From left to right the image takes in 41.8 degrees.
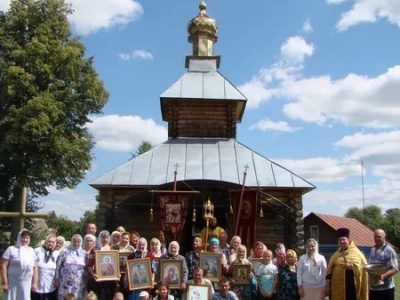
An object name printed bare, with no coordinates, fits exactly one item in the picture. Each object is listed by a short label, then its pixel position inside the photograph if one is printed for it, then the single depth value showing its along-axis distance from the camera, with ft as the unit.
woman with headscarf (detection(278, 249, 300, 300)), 24.49
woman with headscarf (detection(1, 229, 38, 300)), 23.81
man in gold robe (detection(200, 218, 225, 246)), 32.36
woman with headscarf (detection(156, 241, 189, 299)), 24.76
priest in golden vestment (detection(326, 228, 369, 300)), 23.91
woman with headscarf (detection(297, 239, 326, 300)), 23.85
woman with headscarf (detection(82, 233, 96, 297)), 24.90
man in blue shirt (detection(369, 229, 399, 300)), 23.52
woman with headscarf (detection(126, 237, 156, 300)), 25.16
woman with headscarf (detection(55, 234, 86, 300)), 24.08
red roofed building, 104.94
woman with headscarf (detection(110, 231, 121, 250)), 26.76
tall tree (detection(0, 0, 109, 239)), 61.85
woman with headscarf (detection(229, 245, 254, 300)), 25.14
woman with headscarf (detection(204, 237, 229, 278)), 25.53
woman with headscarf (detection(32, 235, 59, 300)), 24.49
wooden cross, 27.07
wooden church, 36.40
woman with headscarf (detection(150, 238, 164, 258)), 25.95
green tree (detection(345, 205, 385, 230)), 177.53
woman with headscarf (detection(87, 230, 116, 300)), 24.84
